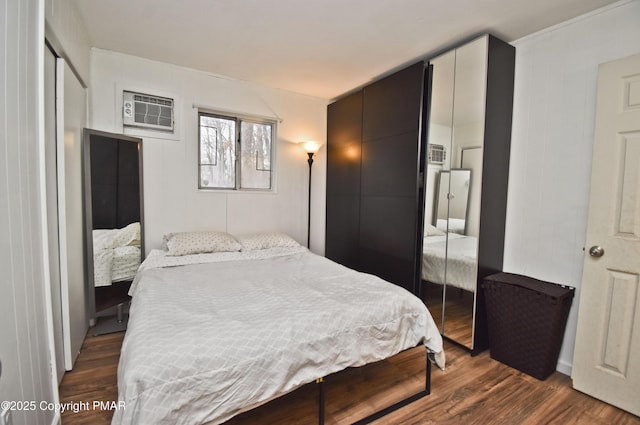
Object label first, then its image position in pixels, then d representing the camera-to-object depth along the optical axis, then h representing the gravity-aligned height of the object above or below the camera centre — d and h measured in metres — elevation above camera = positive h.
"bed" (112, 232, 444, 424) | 1.19 -0.71
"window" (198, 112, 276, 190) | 3.42 +0.47
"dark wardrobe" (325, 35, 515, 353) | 2.33 +0.29
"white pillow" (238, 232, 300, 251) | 3.18 -0.56
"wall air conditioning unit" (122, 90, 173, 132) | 2.91 +0.78
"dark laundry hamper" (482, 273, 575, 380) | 2.06 -0.90
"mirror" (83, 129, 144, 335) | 2.54 -0.32
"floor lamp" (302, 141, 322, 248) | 3.74 +0.54
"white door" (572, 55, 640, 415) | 1.76 -0.33
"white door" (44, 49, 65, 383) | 1.82 -0.11
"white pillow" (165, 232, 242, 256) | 2.82 -0.54
